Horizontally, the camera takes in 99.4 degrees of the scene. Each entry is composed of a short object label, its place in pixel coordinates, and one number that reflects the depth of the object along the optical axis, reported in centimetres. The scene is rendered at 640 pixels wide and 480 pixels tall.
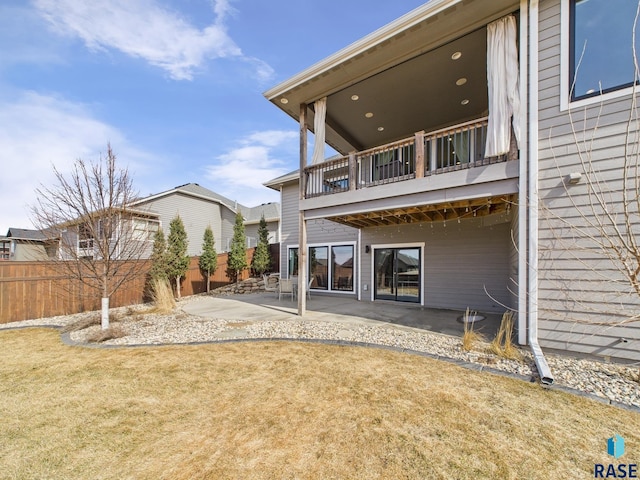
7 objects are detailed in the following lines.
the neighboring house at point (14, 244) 1736
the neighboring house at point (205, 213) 1480
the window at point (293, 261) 1152
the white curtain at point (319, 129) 654
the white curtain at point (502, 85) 436
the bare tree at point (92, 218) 521
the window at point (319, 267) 1062
